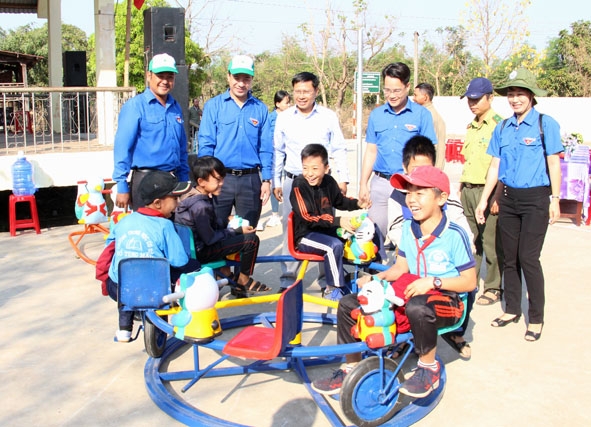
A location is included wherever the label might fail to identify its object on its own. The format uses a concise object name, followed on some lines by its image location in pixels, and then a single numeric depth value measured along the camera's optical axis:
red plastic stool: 7.75
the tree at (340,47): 30.86
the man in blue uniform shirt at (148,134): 4.68
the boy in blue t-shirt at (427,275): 3.18
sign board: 10.00
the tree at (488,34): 29.61
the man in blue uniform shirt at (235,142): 5.29
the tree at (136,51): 22.30
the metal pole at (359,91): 8.21
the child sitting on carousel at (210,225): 4.59
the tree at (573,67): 34.00
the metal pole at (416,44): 32.82
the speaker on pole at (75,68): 15.87
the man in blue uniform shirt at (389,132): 4.86
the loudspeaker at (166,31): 9.00
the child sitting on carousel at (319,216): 4.61
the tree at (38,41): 41.41
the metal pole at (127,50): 10.35
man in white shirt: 5.20
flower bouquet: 9.03
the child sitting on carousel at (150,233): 3.71
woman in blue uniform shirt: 4.44
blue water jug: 8.14
